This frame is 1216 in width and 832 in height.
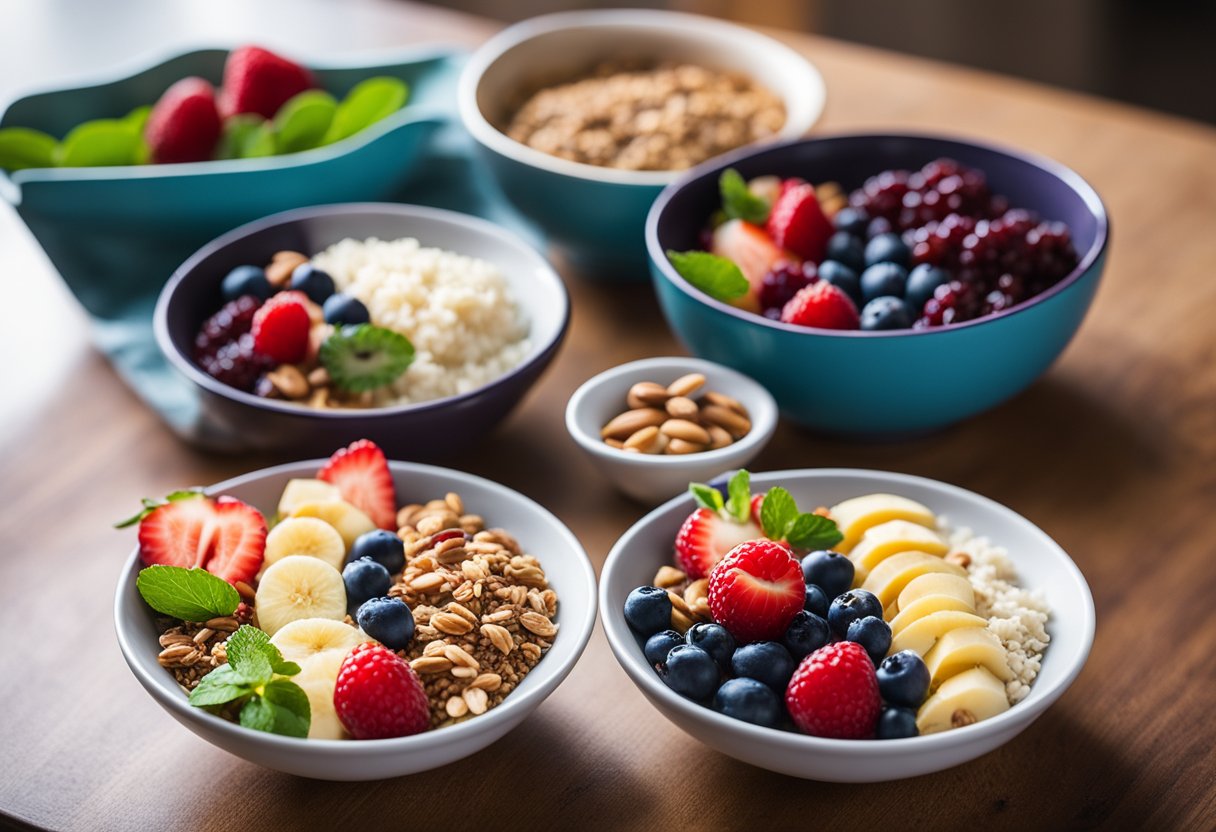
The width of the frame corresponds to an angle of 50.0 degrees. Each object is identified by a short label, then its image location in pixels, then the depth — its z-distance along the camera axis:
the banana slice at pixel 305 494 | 1.23
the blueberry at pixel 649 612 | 1.10
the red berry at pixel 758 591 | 1.07
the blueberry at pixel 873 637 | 1.05
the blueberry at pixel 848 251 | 1.51
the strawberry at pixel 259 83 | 1.87
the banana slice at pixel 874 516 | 1.21
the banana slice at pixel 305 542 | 1.17
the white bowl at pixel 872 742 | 0.97
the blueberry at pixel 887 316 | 1.38
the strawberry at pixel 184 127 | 1.77
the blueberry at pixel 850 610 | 1.08
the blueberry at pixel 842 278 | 1.46
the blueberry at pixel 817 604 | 1.11
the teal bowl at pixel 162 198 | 1.62
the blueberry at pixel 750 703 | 1.01
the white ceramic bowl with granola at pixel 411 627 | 1.00
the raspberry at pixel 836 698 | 0.99
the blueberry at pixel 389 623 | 1.07
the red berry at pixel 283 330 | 1.42
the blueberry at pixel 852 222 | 1.54
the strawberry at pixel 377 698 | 0.99
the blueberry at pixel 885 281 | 1.43
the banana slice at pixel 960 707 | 1.01
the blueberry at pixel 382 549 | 1.16
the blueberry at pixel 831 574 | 1.13
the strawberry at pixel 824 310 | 1.40
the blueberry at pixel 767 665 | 1.04
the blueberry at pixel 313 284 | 1.50
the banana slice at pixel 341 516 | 1.21
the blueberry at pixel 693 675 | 1.03
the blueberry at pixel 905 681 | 1.02
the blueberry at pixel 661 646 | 1.07
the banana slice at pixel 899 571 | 1.13
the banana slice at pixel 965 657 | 1.05
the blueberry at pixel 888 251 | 1.48
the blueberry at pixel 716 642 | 1.06
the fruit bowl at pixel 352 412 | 1.36
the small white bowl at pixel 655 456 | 1.31
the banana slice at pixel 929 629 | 1.07
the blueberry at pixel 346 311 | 1.44
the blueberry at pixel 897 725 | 1.00
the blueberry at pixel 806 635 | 1.06
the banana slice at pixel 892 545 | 1.17
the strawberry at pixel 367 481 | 1.24
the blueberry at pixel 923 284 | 1.42
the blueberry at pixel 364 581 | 1.13
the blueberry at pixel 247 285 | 1.51
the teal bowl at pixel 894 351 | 1.35
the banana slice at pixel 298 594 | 1.11
